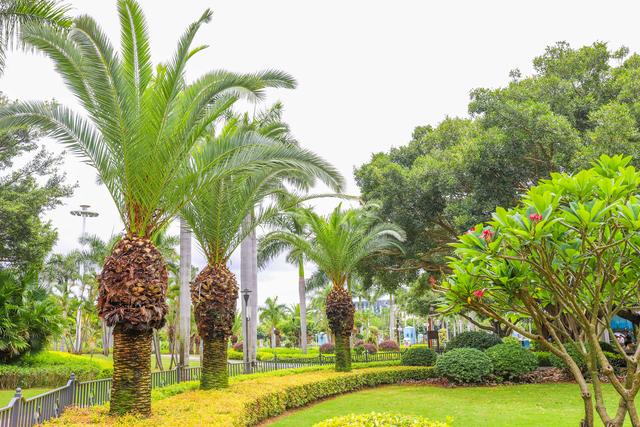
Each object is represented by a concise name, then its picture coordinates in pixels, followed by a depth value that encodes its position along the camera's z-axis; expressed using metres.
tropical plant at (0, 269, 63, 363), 17.45
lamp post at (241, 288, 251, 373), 20.44
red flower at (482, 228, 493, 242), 4.98
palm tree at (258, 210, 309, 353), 26.08
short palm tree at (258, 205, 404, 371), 19.41
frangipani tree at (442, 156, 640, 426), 4.60
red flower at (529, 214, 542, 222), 4.52
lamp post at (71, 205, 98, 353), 33.03
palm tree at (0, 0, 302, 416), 8.41
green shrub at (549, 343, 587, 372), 18.00
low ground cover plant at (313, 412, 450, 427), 5.52
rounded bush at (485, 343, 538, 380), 18.56
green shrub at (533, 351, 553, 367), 21.37
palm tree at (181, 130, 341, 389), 12.42
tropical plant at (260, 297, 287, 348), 59.31
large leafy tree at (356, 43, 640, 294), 15.98
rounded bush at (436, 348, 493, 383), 18.11
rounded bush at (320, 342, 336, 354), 37.25
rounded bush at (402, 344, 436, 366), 21.72
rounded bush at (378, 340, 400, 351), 44.33
